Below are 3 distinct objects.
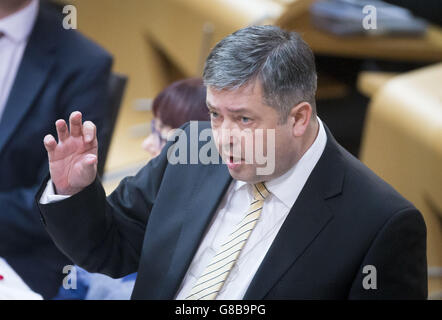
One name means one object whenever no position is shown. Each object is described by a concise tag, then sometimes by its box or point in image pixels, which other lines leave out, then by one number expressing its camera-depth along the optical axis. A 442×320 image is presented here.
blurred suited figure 8.72
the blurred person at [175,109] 8.56
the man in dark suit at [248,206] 7.94
